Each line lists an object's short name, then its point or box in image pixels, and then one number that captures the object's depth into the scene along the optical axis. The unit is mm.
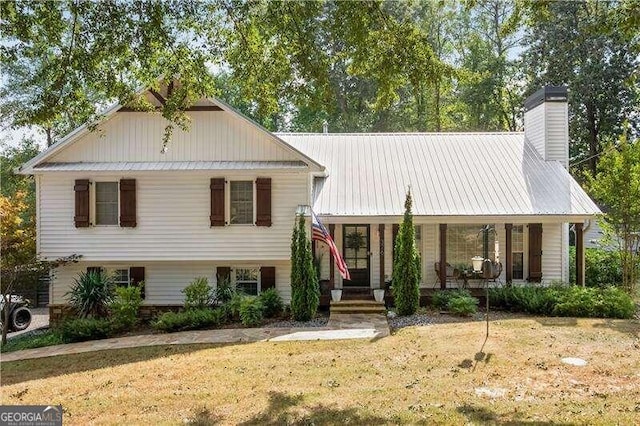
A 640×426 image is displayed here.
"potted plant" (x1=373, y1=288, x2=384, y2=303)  13070
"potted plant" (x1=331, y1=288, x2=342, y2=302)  13195
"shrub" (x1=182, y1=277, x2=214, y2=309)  12867
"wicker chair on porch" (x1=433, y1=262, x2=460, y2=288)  14139
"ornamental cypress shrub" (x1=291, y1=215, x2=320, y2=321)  12094
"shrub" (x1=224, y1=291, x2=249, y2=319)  12336
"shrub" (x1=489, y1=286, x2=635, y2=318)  11531
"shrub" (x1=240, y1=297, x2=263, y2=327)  11883
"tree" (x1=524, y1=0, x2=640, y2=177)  25062
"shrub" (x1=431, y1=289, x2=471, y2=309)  12759
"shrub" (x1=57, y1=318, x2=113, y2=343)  11602
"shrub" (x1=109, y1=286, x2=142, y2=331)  12164
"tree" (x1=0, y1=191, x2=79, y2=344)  12219
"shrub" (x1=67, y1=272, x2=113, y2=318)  12781
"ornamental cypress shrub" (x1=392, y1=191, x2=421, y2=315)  12172
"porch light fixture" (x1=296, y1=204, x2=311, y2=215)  12419
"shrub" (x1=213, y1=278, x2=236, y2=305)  13195
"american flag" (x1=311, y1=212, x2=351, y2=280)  11586
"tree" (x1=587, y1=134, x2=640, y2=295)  13141
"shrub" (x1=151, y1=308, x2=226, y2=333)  11836
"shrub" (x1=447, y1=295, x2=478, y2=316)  11891
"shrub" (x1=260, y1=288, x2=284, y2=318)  12734
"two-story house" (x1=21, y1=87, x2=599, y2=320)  13133
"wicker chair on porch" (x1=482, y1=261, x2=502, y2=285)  9938
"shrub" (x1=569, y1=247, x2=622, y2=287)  15984
